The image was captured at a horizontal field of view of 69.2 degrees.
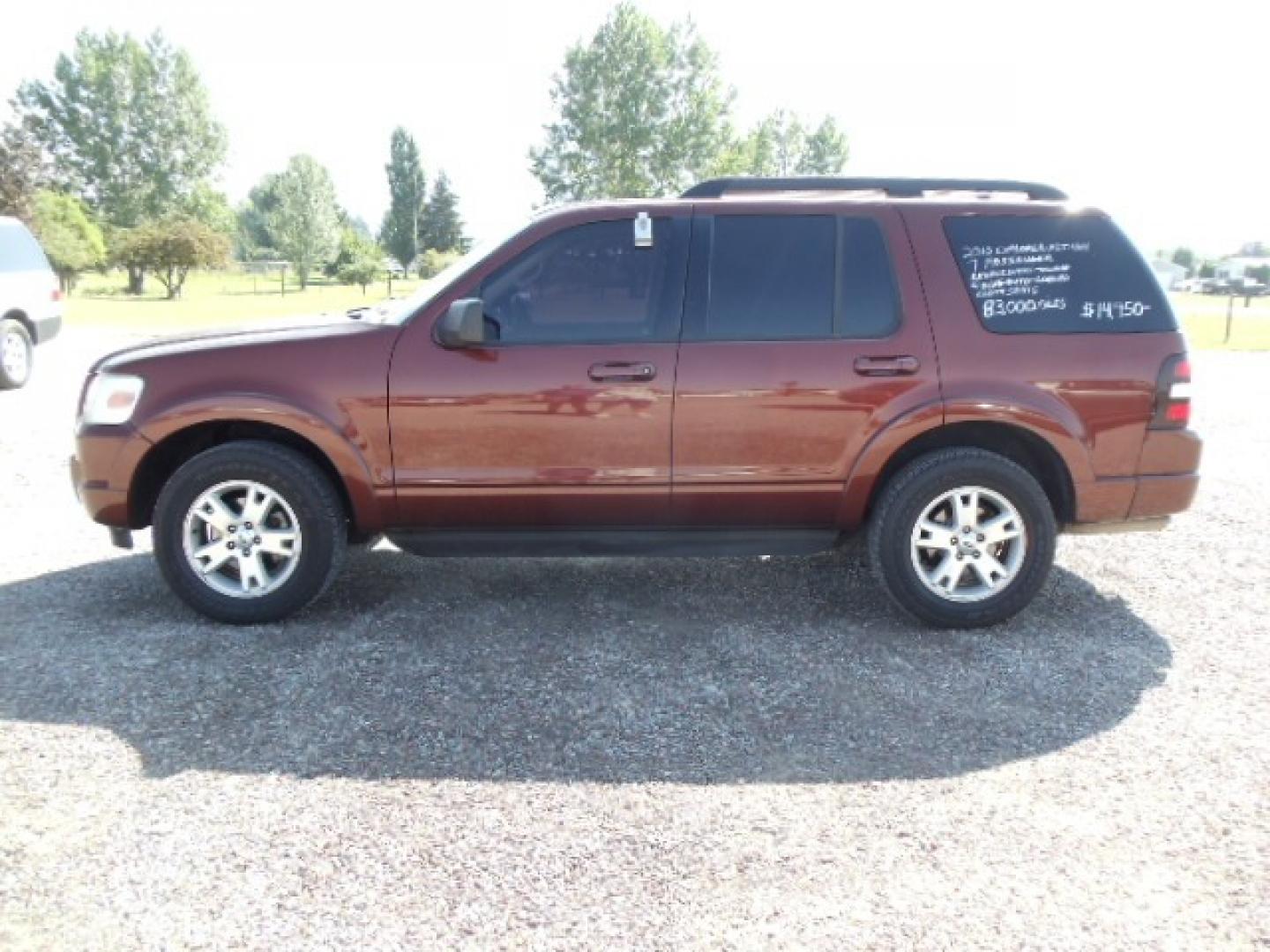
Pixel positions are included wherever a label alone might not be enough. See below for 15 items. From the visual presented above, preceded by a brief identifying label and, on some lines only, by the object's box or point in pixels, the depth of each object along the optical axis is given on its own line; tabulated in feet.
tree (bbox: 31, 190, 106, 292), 126.82
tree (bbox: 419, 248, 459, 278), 173.98
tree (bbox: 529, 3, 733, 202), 164.25
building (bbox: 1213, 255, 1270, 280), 277.11
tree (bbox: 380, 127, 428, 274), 266.98
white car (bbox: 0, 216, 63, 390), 35.50
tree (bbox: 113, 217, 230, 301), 130.41
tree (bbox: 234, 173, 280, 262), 286.25
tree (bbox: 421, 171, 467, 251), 267.80
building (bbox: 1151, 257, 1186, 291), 238.89
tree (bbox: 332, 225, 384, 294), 179.22
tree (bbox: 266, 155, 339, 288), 185.78
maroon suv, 12.75
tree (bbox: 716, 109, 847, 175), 217.15
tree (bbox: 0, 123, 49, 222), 123.24
